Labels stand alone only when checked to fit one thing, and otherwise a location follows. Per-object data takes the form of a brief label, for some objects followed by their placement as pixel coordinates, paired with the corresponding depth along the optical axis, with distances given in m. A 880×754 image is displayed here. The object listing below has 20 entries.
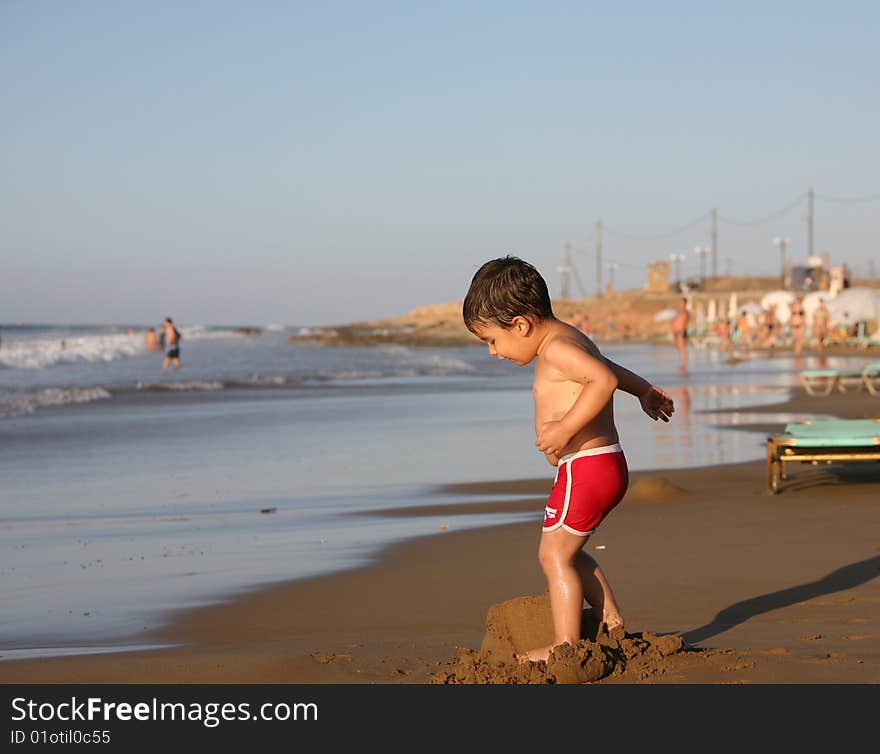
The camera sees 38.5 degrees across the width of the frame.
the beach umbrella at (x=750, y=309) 67.70
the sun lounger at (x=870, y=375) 20.81
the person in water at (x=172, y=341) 40.75
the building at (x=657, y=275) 130.25
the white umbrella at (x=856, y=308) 54.47
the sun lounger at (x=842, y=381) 19.23
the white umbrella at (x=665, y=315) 86.19
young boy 4.71
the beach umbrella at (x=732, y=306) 62.69
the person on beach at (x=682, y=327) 32.28
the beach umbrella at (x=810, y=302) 56.85
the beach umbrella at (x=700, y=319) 70.56
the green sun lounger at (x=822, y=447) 9.90
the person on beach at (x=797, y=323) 42.84
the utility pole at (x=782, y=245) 112.07
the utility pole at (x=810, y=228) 95.75
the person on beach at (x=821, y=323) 42.56
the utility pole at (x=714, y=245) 111.31
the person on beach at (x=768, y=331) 51.31
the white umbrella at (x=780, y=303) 60.88
